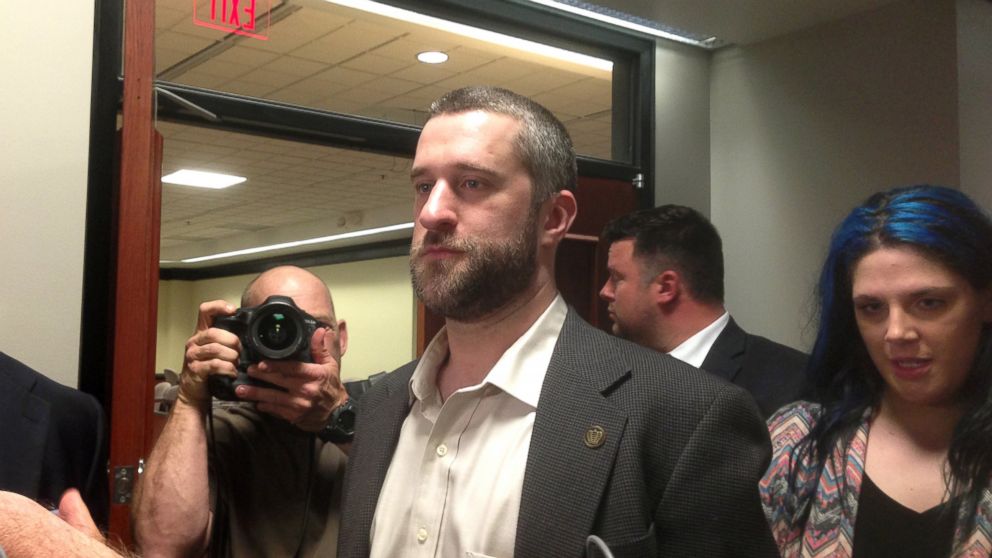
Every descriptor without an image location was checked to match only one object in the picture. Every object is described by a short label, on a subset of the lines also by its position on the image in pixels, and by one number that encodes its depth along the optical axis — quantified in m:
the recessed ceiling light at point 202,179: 7.91
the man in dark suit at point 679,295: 2.29
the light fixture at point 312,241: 9.49
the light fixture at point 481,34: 2.78
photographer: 1.30
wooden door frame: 1.59
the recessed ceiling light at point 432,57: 3.46
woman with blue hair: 1.17
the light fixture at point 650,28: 2.94
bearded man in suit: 1.01
